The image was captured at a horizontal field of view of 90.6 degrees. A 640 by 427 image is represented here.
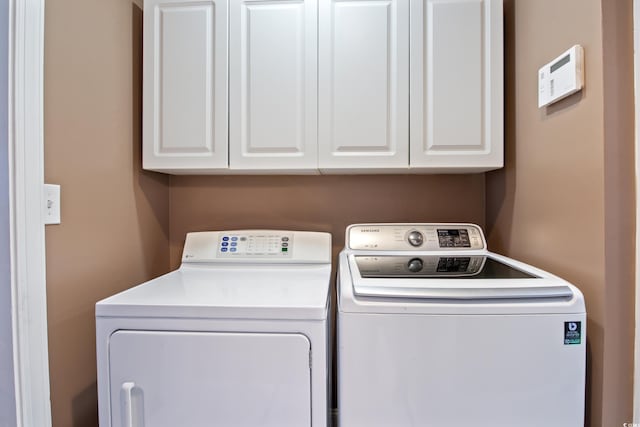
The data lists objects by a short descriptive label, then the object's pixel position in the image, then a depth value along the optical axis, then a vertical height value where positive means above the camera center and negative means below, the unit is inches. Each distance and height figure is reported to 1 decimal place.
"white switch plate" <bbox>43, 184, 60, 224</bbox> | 37.8 +0.7
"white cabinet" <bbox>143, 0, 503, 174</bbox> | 51.9 +20.9
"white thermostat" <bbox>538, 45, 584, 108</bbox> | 36.9 +16.7
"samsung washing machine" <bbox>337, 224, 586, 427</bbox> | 33.7 -15.8
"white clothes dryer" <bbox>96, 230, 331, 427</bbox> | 35.4 -17.3
